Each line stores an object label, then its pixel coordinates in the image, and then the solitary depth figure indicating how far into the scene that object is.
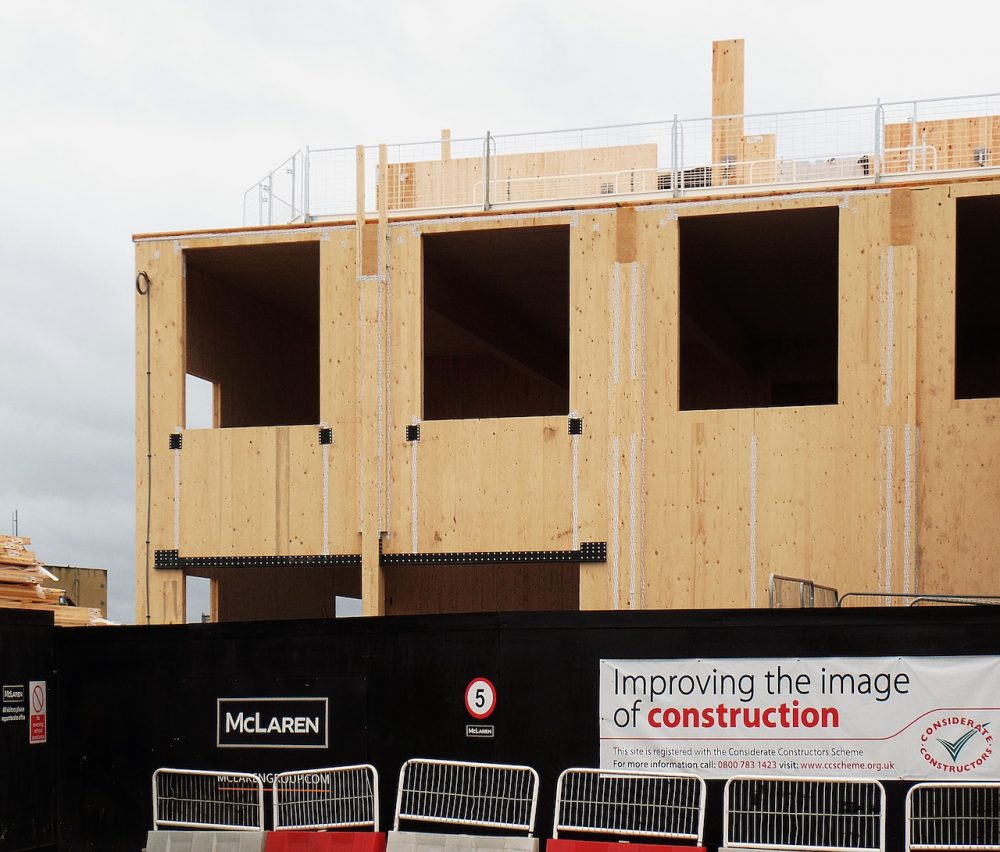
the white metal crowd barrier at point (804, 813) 12.59
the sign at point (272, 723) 14.82
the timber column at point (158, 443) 22.78
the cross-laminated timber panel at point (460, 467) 21.25
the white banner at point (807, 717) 12.70
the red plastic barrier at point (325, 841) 13.23
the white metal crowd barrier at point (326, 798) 14.12
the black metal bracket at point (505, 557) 20.97
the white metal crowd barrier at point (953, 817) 12.31
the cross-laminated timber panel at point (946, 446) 19.47
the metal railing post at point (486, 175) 22.41
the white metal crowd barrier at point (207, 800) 14.65
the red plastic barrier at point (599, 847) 12.45
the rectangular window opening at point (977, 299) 22.03
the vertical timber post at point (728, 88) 25.95
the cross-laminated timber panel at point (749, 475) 20.03
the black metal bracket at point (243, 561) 22.25
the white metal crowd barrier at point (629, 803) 13.21
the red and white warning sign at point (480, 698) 14.20
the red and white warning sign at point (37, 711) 15.42
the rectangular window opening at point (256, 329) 24.38
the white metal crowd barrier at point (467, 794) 13.78
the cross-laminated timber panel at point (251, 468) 22.14
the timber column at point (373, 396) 21.75
